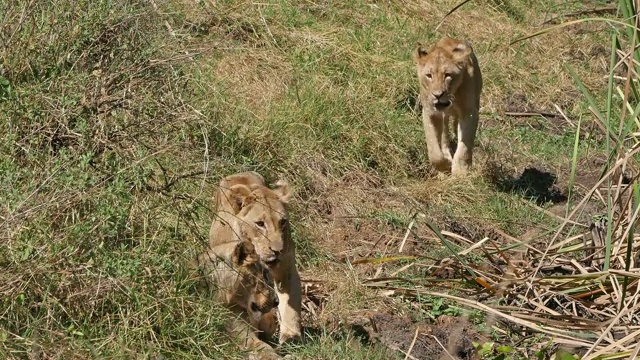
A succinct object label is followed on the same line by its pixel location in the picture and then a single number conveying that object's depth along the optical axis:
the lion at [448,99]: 22.74
